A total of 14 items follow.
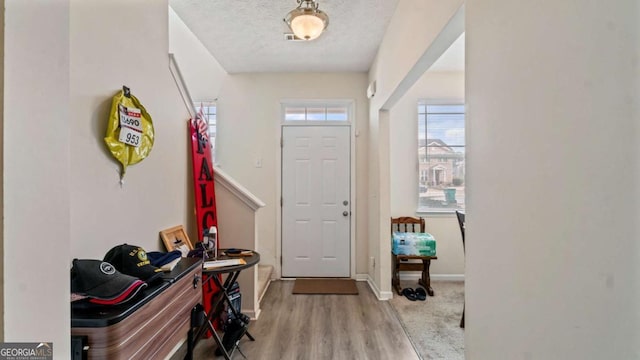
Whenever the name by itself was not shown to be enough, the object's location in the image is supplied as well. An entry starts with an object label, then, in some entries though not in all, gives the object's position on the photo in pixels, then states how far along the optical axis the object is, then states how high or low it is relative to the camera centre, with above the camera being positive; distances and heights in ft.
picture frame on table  7.00 -1.45
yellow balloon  5.32 +0.92
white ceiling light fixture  7.35 +3.91
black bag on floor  7.49 -3.88
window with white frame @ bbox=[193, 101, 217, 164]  13.51 +2.72
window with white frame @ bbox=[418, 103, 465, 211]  13.17 +0.99
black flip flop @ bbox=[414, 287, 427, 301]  11.02 -4.23
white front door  13.58 -0.78
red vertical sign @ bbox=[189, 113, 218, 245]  8.43 +0.08
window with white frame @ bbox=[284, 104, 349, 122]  13.74 +3.08
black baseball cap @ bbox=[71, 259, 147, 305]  3.75 -1.32
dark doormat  11.75 -4.37
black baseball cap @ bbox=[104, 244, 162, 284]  4.59 -1.28
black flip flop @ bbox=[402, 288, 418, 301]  11.02 -4.24
